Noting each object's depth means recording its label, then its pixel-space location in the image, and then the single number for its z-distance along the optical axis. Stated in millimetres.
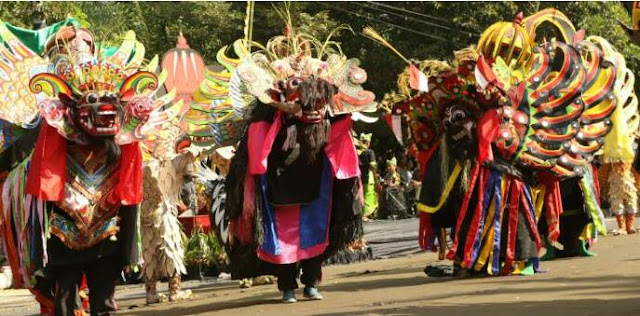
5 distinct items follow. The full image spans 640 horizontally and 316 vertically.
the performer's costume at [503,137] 12859
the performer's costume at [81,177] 10078
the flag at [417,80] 12891
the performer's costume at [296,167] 11695
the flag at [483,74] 12633
